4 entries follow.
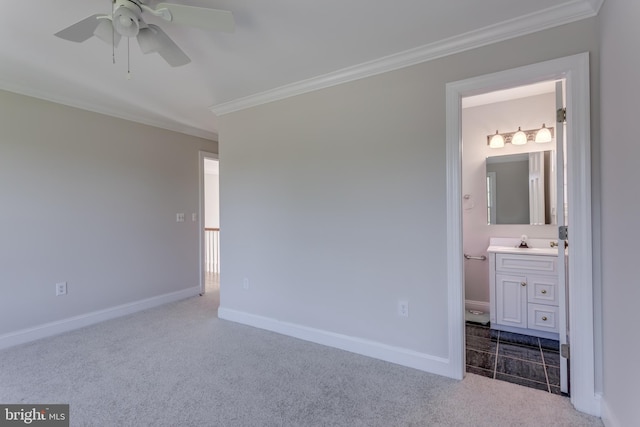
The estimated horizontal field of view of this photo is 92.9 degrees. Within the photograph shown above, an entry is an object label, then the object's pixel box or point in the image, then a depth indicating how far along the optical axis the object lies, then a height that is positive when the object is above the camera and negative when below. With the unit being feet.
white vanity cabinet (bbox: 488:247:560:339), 9.15 -2.51
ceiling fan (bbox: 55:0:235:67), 4.90 +3.25
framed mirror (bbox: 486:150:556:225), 10.34 +0.82
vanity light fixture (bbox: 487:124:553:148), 10.25 +2.62
